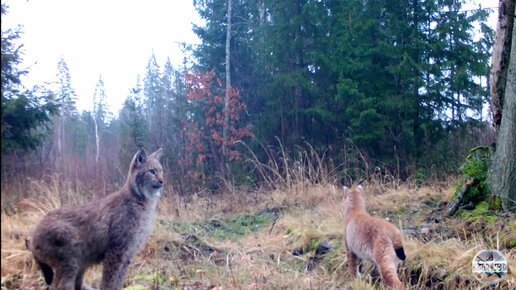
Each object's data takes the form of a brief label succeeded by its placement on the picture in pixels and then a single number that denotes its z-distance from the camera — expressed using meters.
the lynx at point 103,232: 3.90
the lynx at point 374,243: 4.88
